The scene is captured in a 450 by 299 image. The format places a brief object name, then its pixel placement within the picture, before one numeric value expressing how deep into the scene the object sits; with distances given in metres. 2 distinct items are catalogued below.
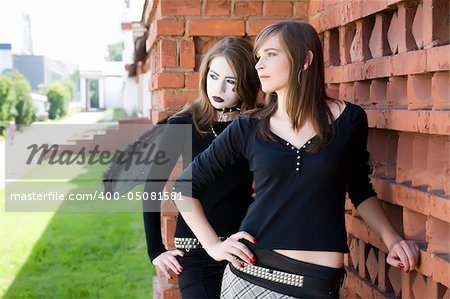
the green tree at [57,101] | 34.72
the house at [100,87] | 38.08
